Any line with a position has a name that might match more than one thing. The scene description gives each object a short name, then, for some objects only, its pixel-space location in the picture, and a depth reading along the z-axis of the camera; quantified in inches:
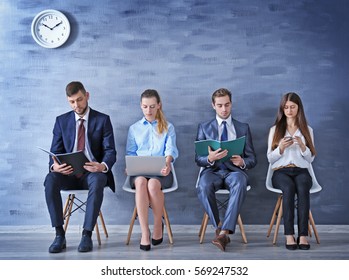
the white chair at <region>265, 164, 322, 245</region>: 147.9
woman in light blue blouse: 141.8
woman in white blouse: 140.9
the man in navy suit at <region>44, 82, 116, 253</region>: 138.5
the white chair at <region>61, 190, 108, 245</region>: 143.8
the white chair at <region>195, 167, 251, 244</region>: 146.6
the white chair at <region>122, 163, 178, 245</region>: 146.8
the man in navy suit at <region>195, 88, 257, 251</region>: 140.3
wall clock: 165.9
